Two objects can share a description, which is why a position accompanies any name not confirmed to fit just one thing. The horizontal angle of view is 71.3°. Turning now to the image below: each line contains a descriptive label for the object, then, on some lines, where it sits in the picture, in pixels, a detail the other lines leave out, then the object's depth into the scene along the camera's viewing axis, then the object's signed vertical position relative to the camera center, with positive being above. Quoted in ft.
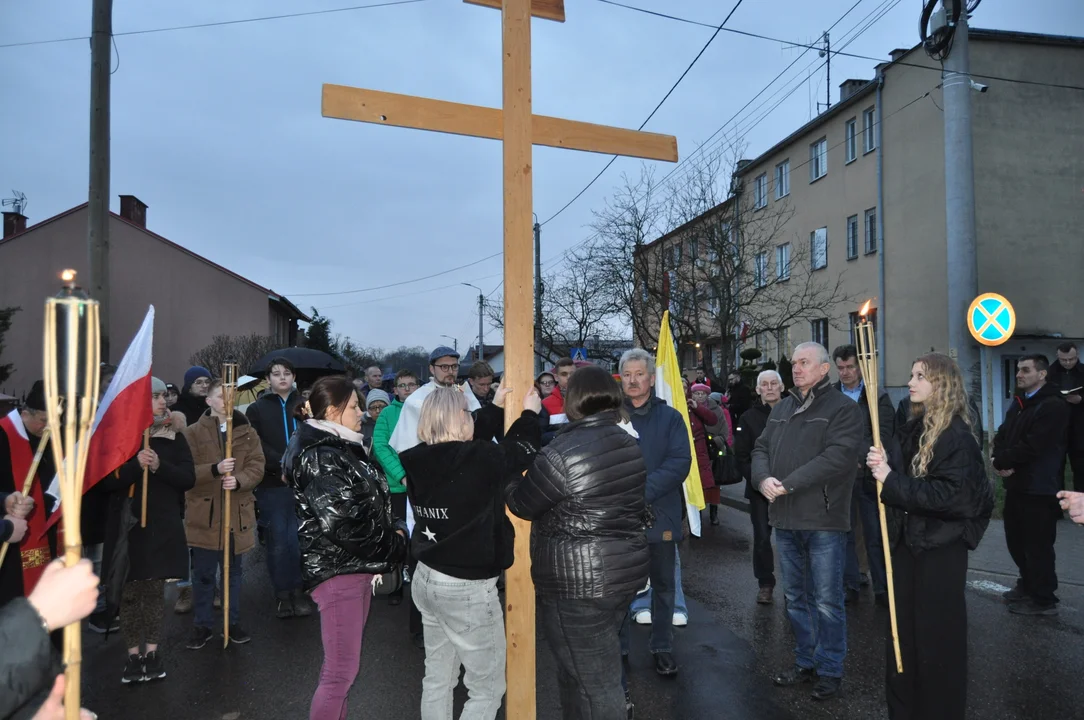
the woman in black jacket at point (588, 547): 10.83 -2.49
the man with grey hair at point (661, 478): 16.35 -2.20
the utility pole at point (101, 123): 28.97 +10.01
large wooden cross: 11.87 +3.52
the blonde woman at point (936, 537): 12.09 -2.67
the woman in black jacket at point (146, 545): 15.98 -3.56
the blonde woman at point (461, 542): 11.49 -2.52
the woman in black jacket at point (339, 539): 11.83 -2.55
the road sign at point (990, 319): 32.45 +2.29
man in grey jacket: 15.24 -2.71
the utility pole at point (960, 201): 34.22 +8.01
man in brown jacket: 19.16 -3.27
